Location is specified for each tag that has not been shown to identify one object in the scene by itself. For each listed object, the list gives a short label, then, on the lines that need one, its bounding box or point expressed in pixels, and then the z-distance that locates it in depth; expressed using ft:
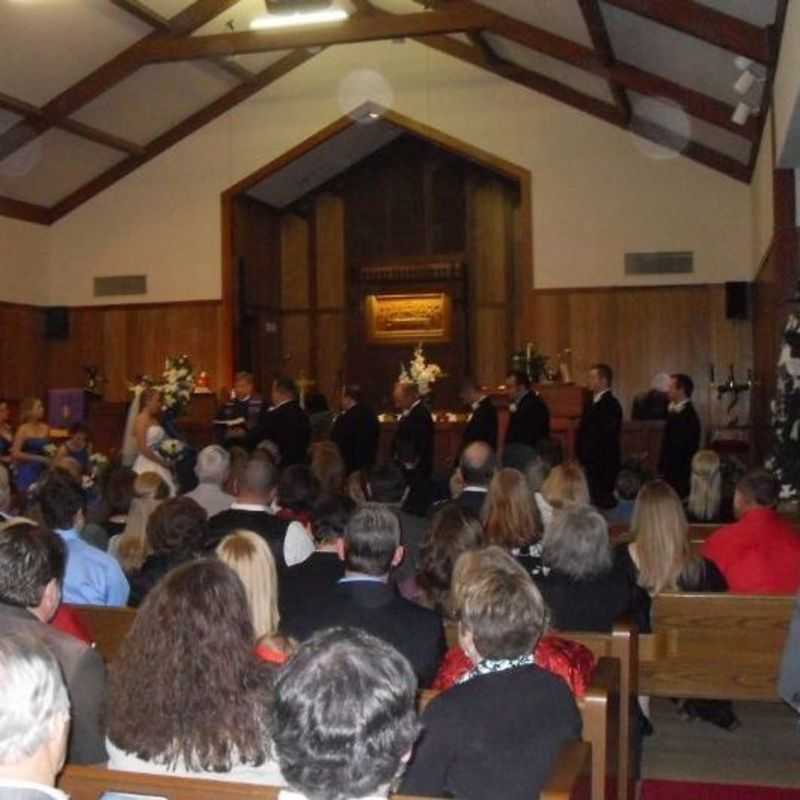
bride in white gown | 28.60
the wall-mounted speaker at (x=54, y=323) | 50.08
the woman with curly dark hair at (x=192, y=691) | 7.79
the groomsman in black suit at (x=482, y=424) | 34.14
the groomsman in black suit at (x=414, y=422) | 31.94
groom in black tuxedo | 32.81
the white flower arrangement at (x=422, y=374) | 39.81
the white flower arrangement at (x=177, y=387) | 33.96
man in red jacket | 17.06
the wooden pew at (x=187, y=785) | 6.97
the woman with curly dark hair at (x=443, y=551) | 13.34
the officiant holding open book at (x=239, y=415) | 37.86
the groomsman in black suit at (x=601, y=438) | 34.19
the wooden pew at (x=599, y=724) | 9.41
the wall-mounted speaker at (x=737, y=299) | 43.32
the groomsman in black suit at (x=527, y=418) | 33.55
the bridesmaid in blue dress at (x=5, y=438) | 36.42
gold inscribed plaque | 51.78
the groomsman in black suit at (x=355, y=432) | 33.68
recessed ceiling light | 36.33
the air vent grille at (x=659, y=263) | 44.70
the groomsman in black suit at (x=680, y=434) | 33.14
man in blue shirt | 14.66
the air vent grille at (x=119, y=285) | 49.73
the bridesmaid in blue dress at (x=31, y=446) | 34.73
